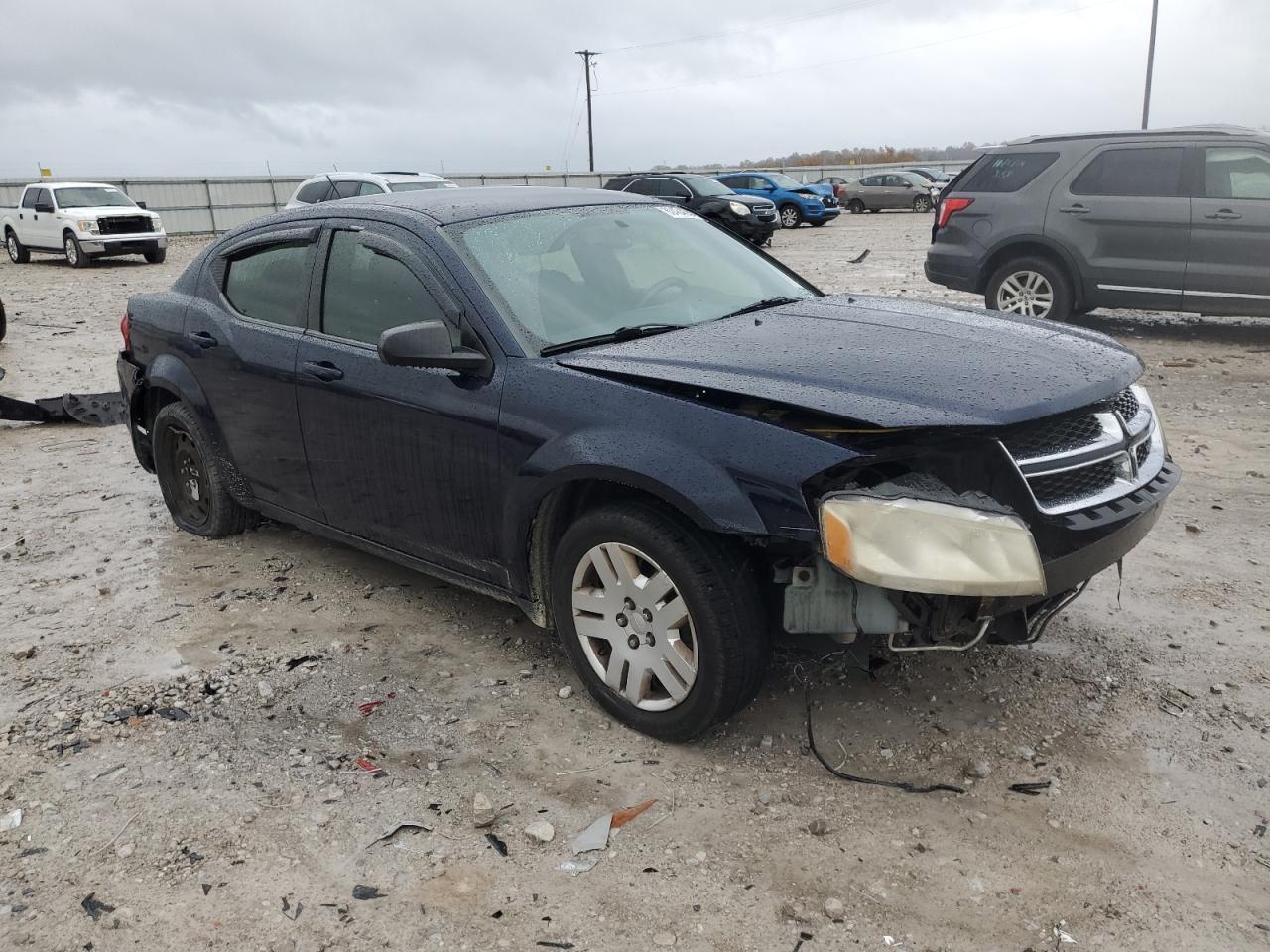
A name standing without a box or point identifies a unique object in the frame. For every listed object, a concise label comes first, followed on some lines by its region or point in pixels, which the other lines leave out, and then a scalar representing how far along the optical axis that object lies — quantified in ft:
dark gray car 29.17
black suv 67.31
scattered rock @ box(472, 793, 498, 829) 9.67
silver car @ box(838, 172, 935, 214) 113.80
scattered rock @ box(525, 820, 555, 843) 9.43
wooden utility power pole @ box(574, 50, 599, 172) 195.11
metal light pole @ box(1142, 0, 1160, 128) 144.56
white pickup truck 69.62
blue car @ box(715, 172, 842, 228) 90.84
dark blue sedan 9.18
